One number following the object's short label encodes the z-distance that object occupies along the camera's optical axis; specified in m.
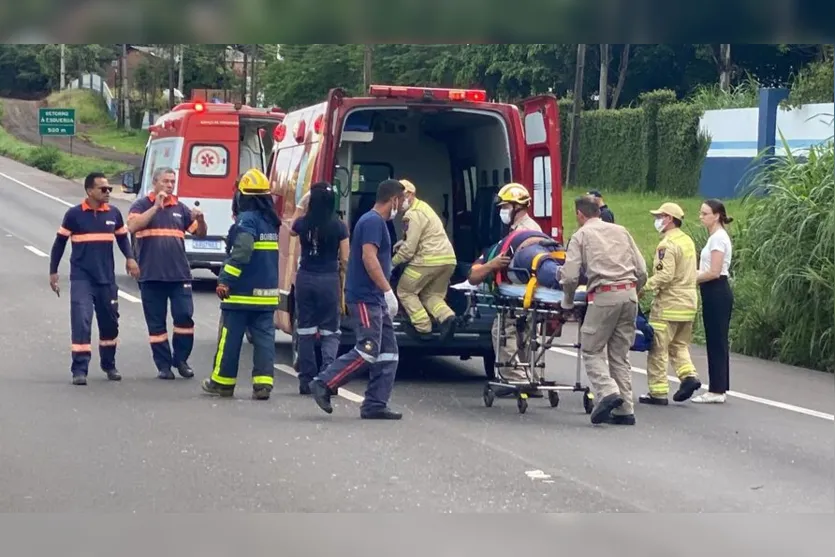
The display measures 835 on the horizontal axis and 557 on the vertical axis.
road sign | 61.72
